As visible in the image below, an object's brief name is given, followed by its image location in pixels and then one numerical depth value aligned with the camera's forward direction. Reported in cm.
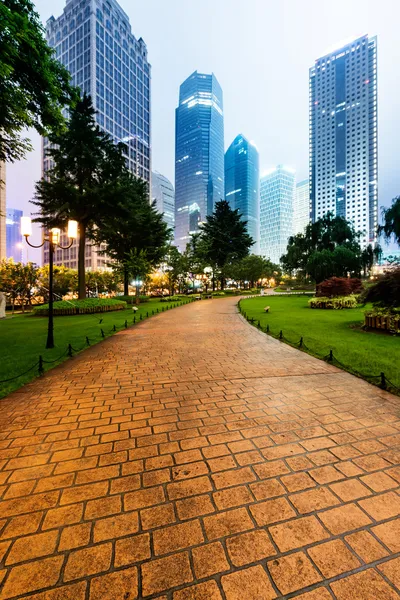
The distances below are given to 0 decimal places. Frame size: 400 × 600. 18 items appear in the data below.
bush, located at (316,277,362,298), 2005
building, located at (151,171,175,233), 18288
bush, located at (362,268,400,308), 985
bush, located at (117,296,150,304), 3260
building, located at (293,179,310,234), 18875
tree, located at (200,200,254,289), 5450
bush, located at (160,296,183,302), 3600
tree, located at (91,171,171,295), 2483
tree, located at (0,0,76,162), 799
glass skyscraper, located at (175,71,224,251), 19712
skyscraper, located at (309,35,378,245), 13438
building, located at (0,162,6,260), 8231
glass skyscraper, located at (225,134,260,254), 18462
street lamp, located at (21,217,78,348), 884
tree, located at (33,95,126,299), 2339
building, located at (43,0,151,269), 10556
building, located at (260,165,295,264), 17725
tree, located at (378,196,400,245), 1926
